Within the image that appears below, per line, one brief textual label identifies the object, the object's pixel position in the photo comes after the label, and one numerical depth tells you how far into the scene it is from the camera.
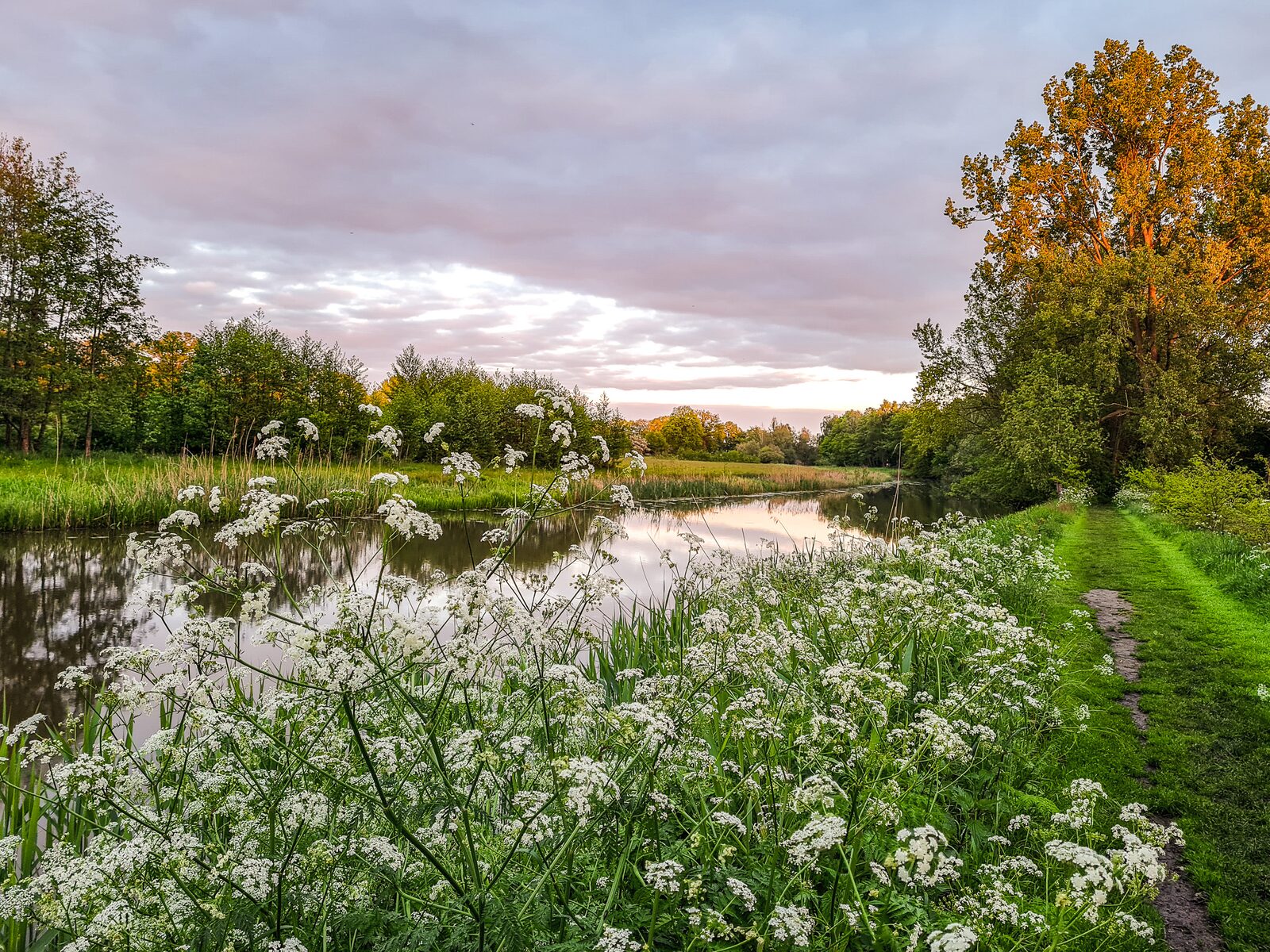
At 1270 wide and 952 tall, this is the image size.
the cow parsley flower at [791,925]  2.00
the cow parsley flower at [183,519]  3.11
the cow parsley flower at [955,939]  1.89
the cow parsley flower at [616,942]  1.92
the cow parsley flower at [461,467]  3.12
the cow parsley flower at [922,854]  2.06
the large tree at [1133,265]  23.05
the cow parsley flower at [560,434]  3.08
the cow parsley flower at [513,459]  3.58
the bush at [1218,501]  11.61
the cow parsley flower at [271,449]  3.28
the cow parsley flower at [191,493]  3.19
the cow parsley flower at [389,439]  3.15
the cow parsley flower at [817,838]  2.13
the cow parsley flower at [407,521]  2.62
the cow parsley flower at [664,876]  2.12
